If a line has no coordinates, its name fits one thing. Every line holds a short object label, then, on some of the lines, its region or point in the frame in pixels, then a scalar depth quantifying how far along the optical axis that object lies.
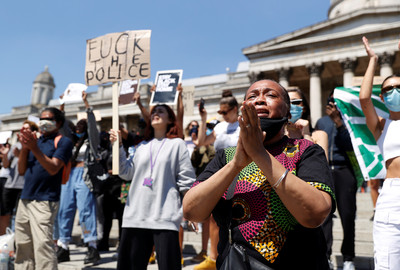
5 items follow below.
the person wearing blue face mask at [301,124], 3.20
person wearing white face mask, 3.89
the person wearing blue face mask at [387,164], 2.43
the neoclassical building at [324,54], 25.61
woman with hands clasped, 1.38
